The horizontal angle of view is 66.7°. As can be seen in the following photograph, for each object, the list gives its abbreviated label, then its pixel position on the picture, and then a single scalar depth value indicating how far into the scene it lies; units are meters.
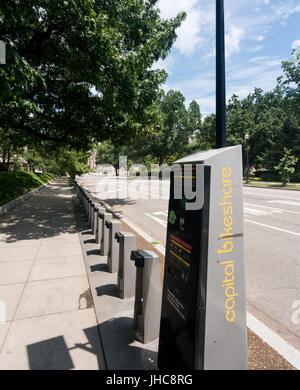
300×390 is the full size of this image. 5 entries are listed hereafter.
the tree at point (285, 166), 25.34
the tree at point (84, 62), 6.57
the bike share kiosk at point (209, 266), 1.78
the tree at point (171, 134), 48.16
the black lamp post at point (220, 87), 2.40
